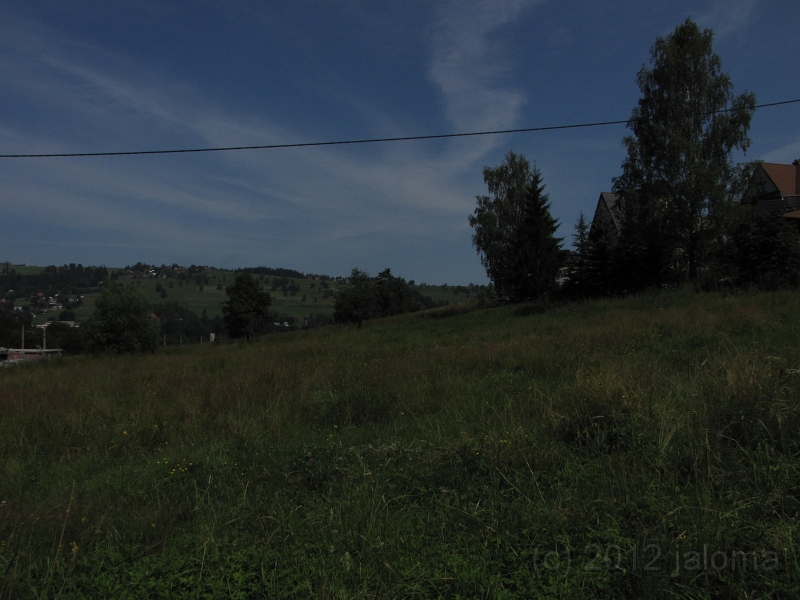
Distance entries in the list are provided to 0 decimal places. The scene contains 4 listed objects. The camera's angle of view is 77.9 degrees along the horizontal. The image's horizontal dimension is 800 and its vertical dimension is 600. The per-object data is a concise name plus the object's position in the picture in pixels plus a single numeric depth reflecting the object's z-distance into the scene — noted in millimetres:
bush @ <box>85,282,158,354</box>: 24156
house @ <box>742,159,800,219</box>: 38594
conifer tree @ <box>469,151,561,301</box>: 30109
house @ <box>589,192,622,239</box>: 26803
